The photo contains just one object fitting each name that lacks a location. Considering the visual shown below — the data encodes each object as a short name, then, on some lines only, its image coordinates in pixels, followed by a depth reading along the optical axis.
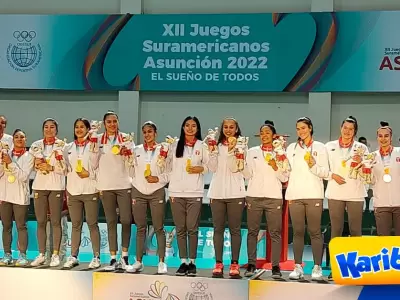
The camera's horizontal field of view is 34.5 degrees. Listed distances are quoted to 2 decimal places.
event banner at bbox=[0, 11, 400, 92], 10.28
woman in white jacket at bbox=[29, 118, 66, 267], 6.87
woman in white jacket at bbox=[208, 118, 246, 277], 6.45
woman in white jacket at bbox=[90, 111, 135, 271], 6.72
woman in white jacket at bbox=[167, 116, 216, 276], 6.54
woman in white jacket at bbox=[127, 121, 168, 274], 6.64
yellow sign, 5.79
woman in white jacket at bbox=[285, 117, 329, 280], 6.25
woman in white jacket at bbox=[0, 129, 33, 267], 6.97
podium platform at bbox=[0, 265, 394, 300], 6.02
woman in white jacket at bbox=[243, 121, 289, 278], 6.38
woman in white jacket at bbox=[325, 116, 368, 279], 6.22
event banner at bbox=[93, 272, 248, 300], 6.26
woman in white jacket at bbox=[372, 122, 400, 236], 6.36
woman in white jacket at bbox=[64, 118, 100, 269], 6.81
